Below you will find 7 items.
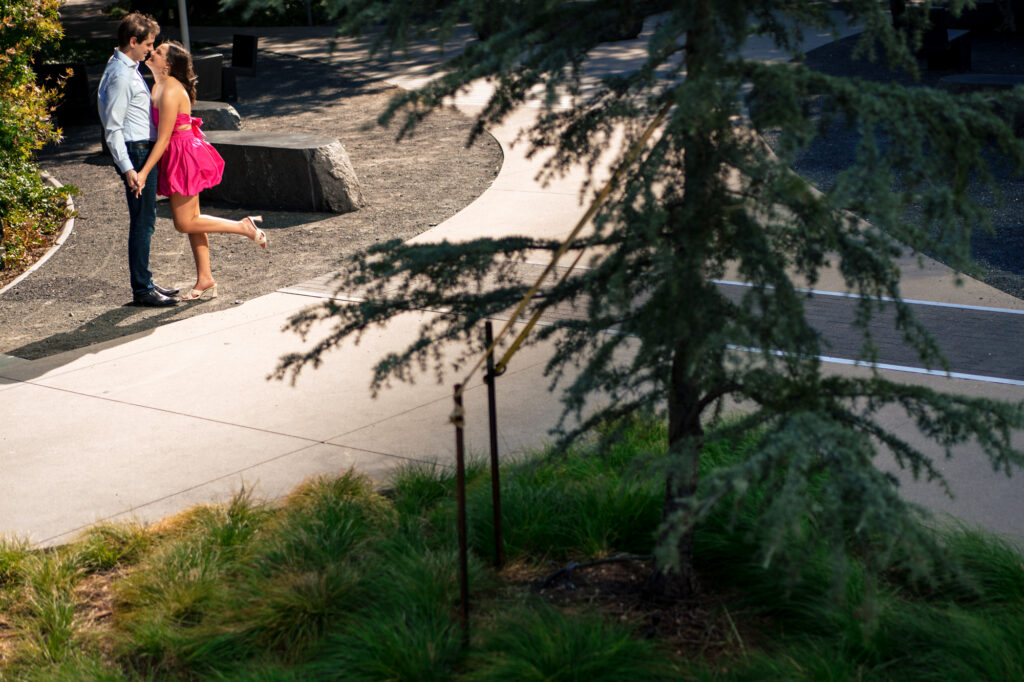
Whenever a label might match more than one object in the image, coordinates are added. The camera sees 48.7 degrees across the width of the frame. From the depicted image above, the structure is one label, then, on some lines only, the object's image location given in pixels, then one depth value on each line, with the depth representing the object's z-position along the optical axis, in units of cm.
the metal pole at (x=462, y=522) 362
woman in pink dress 801
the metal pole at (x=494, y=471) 393
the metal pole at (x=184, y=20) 1698
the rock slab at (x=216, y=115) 1457
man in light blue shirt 785
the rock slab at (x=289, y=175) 1142
